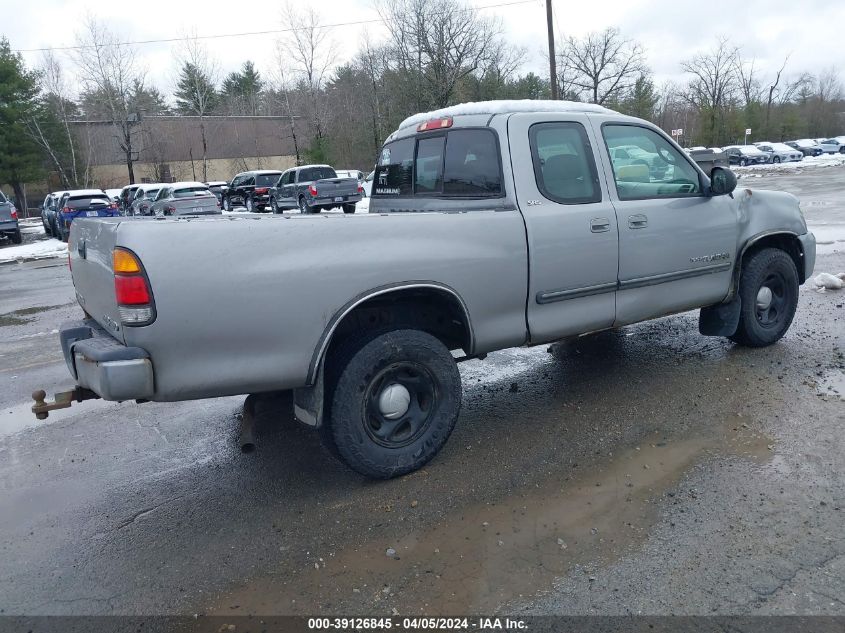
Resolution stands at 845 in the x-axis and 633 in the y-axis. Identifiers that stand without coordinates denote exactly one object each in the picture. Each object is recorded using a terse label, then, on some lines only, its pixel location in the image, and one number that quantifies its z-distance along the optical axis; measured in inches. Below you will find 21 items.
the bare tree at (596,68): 2358.5
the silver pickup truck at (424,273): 123.4
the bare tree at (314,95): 1791.3
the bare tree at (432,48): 1675.7
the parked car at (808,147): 2224.4
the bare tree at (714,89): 2733.8
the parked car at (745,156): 1907.0
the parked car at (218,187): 1429.6
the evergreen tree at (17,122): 1592.0
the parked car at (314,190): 932.6
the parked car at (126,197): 1151.3
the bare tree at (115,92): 1619.1
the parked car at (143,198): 980.3
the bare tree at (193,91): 1928.0
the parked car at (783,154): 1931.6
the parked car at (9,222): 909.8
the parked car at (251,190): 1145.9
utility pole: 1061.8
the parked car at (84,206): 882.1
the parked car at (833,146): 2250.2
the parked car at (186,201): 876.0
